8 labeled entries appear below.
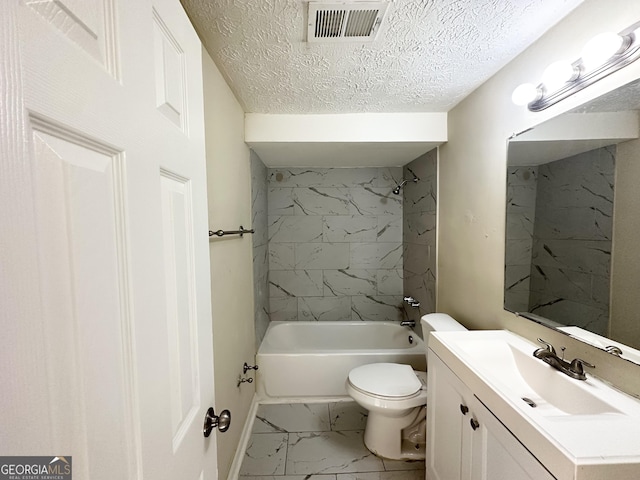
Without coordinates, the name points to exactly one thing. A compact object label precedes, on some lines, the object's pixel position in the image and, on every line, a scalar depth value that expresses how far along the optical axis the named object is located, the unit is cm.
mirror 99
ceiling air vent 110
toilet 180
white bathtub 250
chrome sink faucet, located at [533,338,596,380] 108
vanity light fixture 94
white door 31
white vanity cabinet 90
